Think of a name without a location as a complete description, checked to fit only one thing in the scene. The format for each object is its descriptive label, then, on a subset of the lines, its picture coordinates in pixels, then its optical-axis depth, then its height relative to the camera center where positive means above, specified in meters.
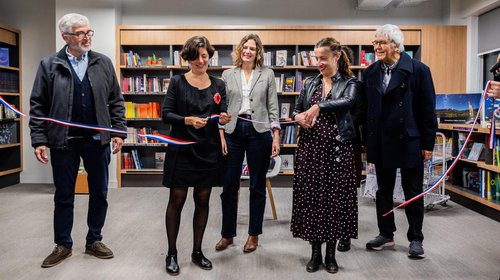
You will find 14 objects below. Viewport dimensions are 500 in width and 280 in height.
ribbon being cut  2.73 -0.03
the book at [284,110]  6.89 +0.22
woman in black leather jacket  2.85 -0.27
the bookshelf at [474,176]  4.58 -0.58
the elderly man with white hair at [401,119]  3.19 +0.04
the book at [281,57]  6.77 +1.01
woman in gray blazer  3.26 -0.03
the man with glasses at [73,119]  2.95 +0.04
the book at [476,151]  4.93 -0.29
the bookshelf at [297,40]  6.64 +1.24
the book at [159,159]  6.76 -0.51
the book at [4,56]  6.38 +0.97
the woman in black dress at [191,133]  2.78 -0.05
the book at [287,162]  6.80 -0.56
